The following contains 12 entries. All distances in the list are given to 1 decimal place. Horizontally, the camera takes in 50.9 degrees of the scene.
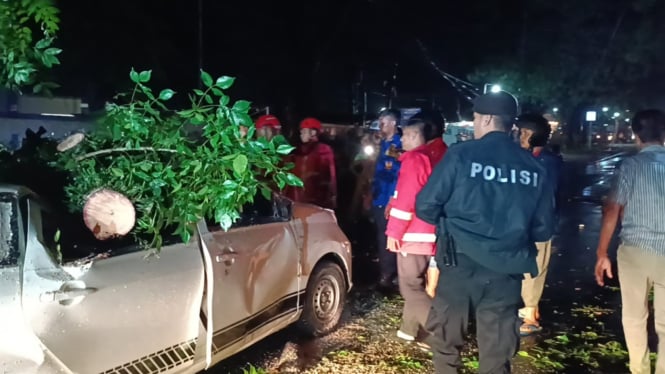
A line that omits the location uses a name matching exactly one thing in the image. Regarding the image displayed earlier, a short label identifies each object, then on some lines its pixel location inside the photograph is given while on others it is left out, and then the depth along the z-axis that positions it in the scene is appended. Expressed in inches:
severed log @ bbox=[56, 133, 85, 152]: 148.3
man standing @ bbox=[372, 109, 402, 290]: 264.5
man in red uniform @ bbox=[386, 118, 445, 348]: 194.7
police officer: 144.9
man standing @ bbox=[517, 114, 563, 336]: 210.5
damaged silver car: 118.2
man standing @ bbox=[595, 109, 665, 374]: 167.2
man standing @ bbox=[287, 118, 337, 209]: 280.4
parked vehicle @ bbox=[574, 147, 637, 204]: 688.7
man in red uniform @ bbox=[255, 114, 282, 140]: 250.4
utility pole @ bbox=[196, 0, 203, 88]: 513.3
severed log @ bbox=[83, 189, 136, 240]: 135.8
